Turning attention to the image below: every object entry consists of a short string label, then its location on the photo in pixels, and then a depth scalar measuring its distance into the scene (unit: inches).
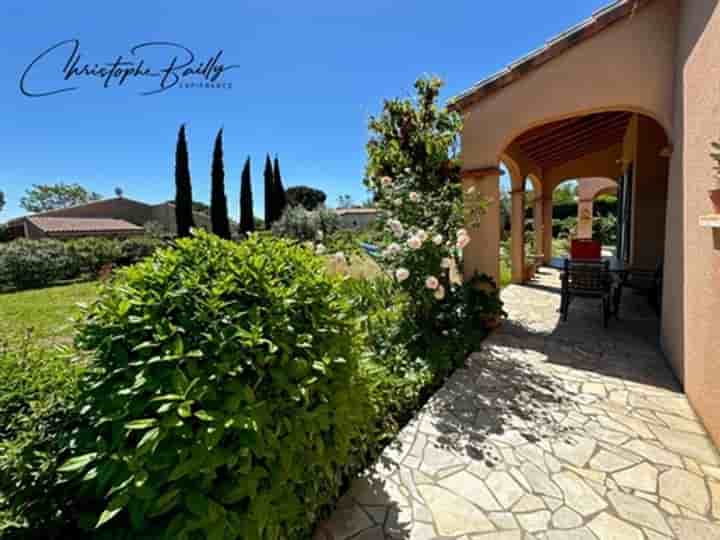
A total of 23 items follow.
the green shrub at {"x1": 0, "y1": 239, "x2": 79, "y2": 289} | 494.3
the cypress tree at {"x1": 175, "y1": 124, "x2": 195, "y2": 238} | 812.6
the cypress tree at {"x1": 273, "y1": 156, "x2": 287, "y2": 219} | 1100.0
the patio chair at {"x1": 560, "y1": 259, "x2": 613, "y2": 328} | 225.5
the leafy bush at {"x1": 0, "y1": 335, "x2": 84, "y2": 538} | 57.2
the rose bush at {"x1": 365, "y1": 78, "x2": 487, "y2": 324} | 167.6
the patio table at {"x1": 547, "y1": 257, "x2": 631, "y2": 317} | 234.8
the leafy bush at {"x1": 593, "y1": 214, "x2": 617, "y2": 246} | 716.0
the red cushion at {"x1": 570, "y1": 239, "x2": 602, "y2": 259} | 251.9
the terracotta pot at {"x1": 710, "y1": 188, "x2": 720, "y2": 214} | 101.9
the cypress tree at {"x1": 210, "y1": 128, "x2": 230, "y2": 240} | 847.1
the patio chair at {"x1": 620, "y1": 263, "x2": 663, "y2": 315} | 239.0
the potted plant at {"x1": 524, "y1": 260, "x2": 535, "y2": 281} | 382.5
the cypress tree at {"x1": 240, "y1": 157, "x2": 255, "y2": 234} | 996.6
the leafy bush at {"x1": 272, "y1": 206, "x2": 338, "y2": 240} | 843.4
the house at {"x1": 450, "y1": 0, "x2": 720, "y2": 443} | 118.3
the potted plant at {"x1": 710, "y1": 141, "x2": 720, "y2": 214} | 96.6
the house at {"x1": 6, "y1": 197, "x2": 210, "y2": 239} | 903.7
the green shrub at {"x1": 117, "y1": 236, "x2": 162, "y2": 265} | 668.6
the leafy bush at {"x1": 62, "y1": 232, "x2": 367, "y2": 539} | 51.8
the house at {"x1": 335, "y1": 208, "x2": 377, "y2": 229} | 1453.6
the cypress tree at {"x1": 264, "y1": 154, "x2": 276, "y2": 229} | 1085.1
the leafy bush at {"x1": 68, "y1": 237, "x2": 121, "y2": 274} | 579.5
